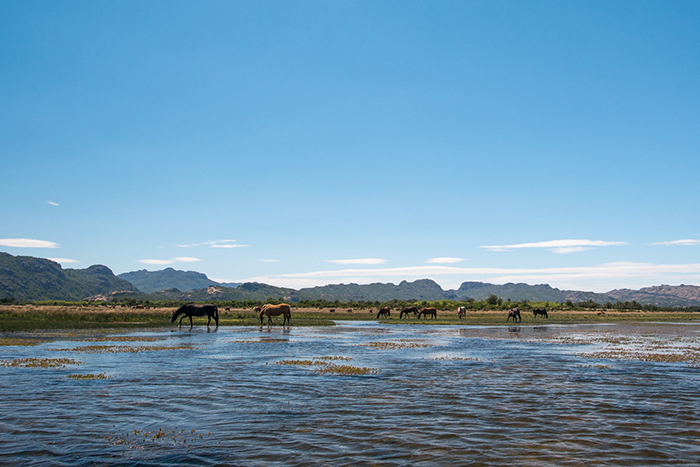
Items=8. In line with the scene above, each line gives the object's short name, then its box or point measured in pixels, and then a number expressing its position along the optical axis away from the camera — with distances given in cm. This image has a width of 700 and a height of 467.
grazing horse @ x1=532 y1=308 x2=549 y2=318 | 7850
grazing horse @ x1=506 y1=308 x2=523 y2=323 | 6804
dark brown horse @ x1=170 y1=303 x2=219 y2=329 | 4666
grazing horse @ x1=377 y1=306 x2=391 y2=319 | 7388
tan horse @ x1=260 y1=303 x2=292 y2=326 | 5025
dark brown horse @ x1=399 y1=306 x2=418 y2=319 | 7536
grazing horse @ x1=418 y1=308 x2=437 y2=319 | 7525
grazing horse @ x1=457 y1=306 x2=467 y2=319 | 7518
